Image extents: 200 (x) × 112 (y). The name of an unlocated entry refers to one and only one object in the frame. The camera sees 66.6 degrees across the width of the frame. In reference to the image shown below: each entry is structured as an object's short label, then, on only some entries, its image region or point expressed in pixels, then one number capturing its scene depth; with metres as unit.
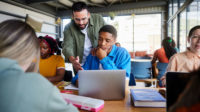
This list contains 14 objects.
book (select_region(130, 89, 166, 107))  0.97
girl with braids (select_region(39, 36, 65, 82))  2.08
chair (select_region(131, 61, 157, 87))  3.26
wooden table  0.94
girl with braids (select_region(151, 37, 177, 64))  3.27
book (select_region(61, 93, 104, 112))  0.91
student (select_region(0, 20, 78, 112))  0.48
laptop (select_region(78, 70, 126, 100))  1.03
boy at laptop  1.73
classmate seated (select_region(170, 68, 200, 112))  0.36
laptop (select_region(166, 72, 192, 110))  0.69
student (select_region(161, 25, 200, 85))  1.58
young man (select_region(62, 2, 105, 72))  2.14
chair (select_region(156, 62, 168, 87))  2.77
